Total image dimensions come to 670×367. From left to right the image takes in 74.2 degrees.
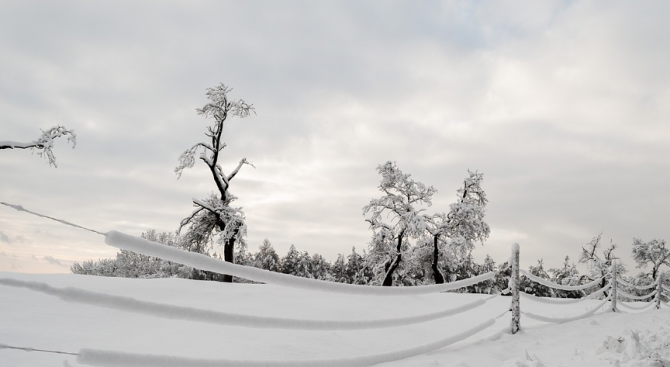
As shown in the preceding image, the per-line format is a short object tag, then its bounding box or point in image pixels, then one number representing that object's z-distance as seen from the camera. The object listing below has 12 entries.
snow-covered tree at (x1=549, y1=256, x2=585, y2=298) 40.07
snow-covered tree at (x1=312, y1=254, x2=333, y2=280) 64.69
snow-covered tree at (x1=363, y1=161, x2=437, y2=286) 28.19
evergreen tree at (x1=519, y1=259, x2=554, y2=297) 58.34
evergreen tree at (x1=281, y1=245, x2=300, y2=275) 60.38
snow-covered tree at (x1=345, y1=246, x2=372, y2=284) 64.06
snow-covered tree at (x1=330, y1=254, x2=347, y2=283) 67.12
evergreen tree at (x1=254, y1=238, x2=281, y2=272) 61.96
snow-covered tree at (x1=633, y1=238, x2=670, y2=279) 40.53
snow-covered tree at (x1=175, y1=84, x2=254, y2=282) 21.00
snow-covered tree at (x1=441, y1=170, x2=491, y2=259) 27.48
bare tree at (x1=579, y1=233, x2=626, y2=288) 36.66
